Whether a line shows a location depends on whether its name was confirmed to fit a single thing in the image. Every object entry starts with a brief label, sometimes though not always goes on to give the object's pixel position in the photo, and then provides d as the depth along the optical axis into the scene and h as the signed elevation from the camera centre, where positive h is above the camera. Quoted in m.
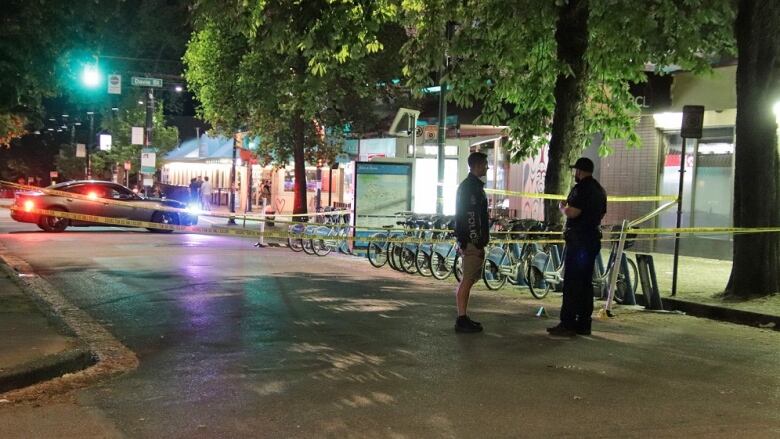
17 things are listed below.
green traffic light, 20.41 +3.54
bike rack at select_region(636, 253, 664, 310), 10.02 -1.01
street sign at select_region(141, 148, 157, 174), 34.72 +1.81
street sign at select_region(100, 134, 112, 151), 43.72 +3.48
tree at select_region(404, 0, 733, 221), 10.89 +2.70
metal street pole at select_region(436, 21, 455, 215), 15.19 +1.78
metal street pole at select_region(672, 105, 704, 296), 10.60 +1.40
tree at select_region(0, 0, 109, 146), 11.34 +2.64
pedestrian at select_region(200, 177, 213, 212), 30.02 +0.30
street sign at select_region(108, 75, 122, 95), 27.57 +4.43
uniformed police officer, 7.85 -0.37
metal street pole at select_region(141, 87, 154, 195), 35.47 +4.24
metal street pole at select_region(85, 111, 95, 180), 47.69 +4.96
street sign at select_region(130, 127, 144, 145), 35.47 +3.16
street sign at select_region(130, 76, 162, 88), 27.69 +4.59
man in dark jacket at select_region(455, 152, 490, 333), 7.72 -0.15
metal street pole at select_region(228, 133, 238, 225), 29.51 +0.50
